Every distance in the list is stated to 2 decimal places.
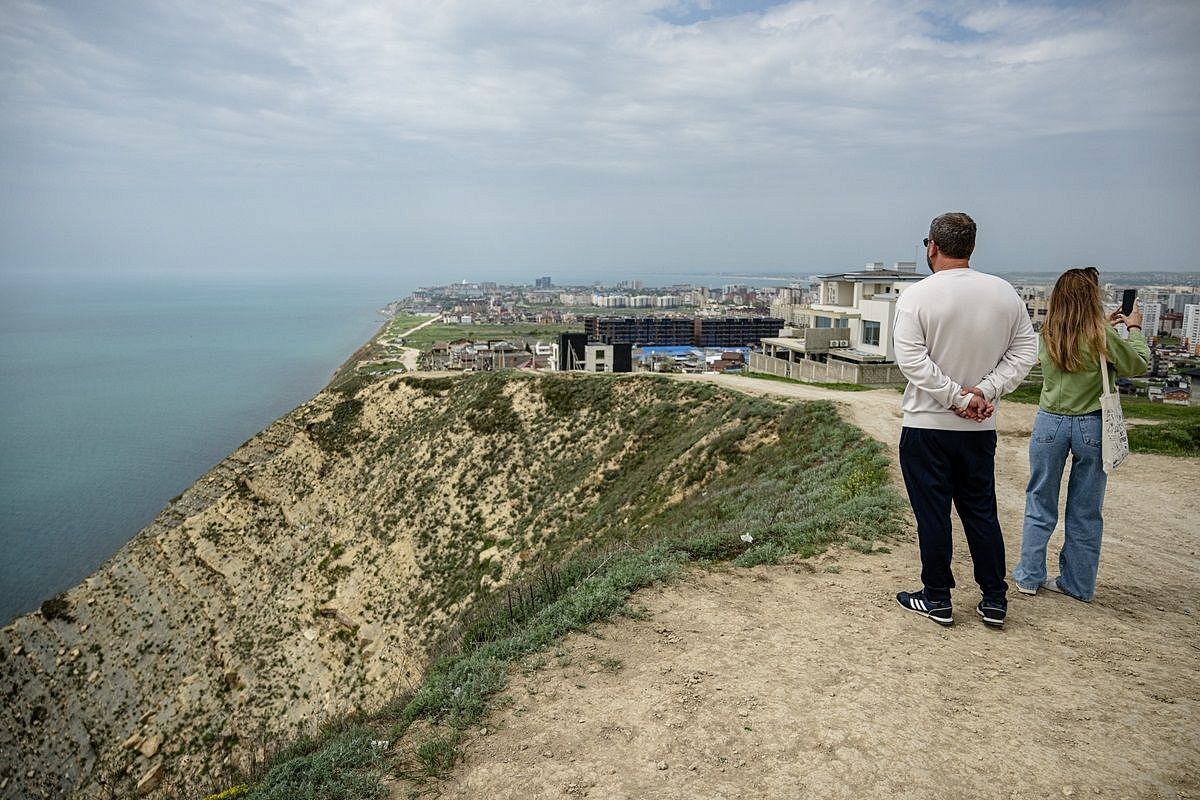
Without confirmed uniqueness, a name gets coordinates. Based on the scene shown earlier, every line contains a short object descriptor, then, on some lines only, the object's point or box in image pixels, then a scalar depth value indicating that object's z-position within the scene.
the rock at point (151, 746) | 20.62
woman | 5.23
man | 4.59
